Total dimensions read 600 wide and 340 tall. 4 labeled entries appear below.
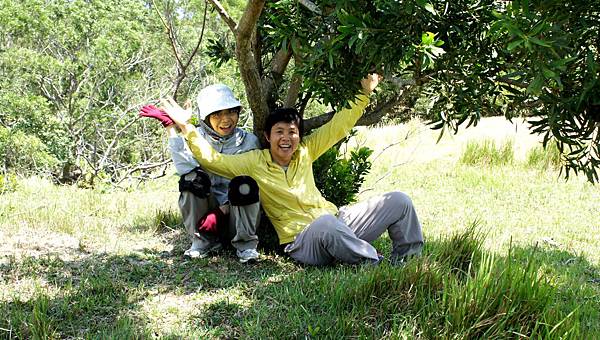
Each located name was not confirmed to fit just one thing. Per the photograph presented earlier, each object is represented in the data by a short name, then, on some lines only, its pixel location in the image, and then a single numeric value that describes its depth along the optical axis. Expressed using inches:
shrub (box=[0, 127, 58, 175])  481.1
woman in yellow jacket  159.0
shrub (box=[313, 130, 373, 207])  195.2
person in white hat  160.2
